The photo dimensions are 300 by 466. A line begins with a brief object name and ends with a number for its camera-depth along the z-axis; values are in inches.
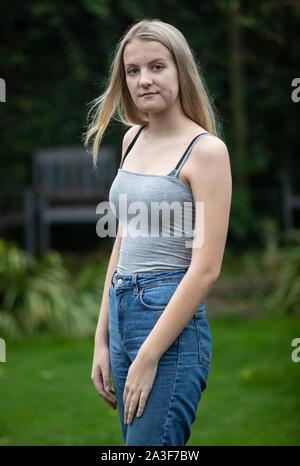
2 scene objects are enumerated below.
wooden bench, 480.6
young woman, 146.4
